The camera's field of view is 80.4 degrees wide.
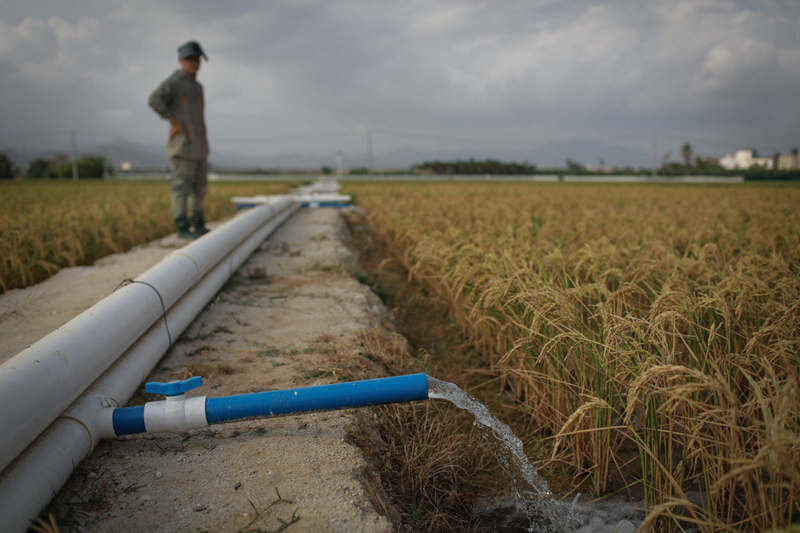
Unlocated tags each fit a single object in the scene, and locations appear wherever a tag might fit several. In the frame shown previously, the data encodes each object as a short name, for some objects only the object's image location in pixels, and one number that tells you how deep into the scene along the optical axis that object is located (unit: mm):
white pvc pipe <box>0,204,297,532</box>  1218
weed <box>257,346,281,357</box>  2393
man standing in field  5180
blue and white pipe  1543
